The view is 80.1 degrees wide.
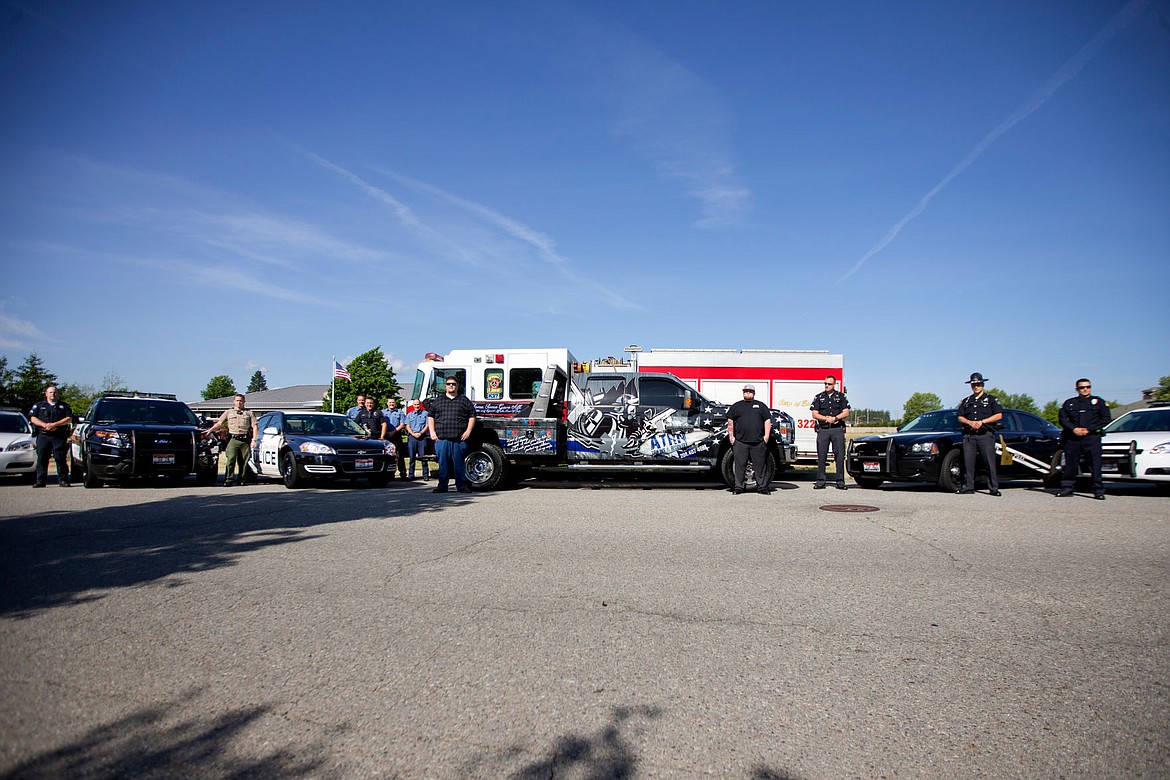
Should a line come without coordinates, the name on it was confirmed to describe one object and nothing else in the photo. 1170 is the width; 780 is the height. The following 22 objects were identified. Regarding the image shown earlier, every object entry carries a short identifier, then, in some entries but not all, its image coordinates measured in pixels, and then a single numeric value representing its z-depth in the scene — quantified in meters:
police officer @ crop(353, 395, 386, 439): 15.34
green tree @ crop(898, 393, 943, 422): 90.68
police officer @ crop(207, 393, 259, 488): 13.30
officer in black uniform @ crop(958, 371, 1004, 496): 11.41
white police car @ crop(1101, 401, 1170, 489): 11.53
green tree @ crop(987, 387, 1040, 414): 66.14
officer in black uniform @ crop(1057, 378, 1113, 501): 11.08
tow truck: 12.70
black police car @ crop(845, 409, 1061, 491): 12.14
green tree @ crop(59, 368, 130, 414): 42.91
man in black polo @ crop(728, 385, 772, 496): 11.60
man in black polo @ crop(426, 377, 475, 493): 11.97
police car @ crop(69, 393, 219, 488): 12.41
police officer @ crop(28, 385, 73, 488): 12.66
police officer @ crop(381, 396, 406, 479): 15.61
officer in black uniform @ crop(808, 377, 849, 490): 12.55
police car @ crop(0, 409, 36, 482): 13.76
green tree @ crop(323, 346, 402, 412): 57.59
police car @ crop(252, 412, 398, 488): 12.63
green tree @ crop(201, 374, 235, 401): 115.88
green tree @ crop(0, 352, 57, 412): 40.09
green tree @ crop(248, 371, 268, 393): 148.88
